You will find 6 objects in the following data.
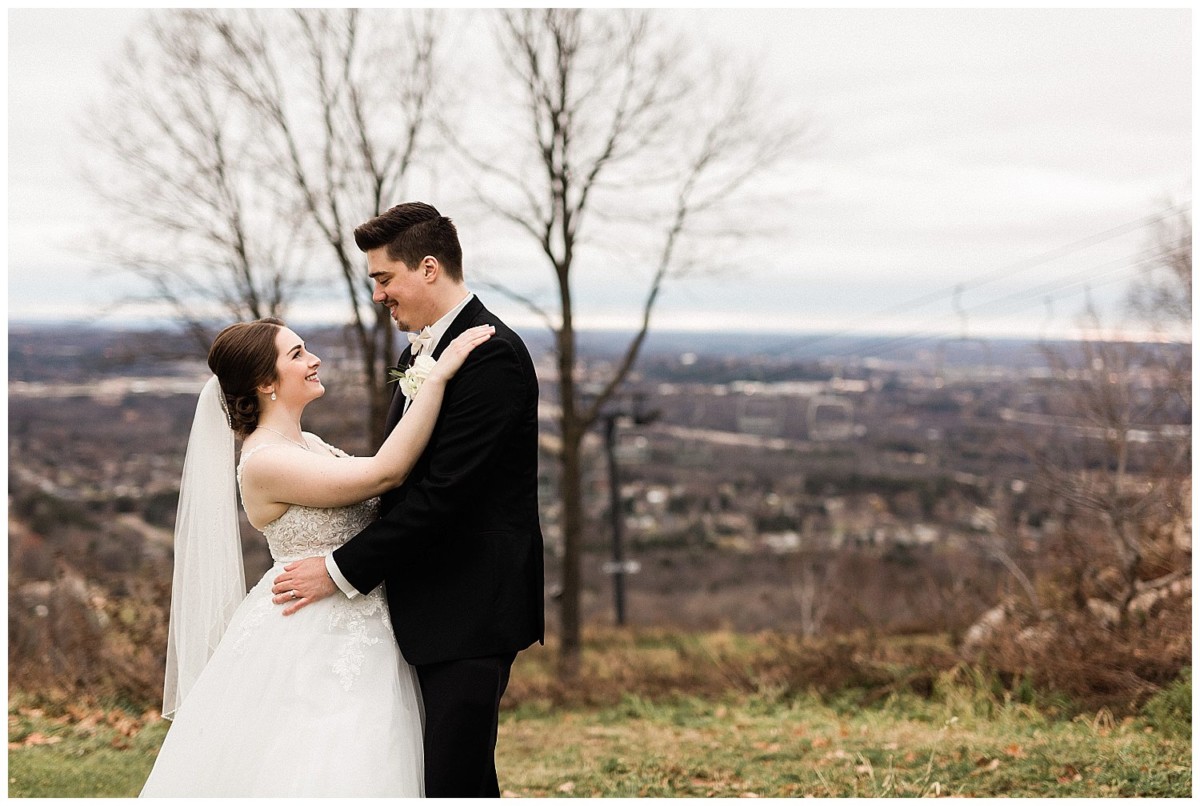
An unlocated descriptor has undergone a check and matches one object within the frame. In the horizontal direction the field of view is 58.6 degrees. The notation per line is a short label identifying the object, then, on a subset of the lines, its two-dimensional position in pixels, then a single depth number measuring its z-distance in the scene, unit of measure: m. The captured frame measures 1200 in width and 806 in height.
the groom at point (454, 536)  3.08
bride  3.12
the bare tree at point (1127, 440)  9.41
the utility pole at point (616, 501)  25.58
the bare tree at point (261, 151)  12.04
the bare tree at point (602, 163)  12.48
